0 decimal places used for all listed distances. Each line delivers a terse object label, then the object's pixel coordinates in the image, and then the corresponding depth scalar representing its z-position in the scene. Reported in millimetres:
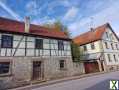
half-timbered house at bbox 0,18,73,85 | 9500
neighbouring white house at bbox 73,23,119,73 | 16761
